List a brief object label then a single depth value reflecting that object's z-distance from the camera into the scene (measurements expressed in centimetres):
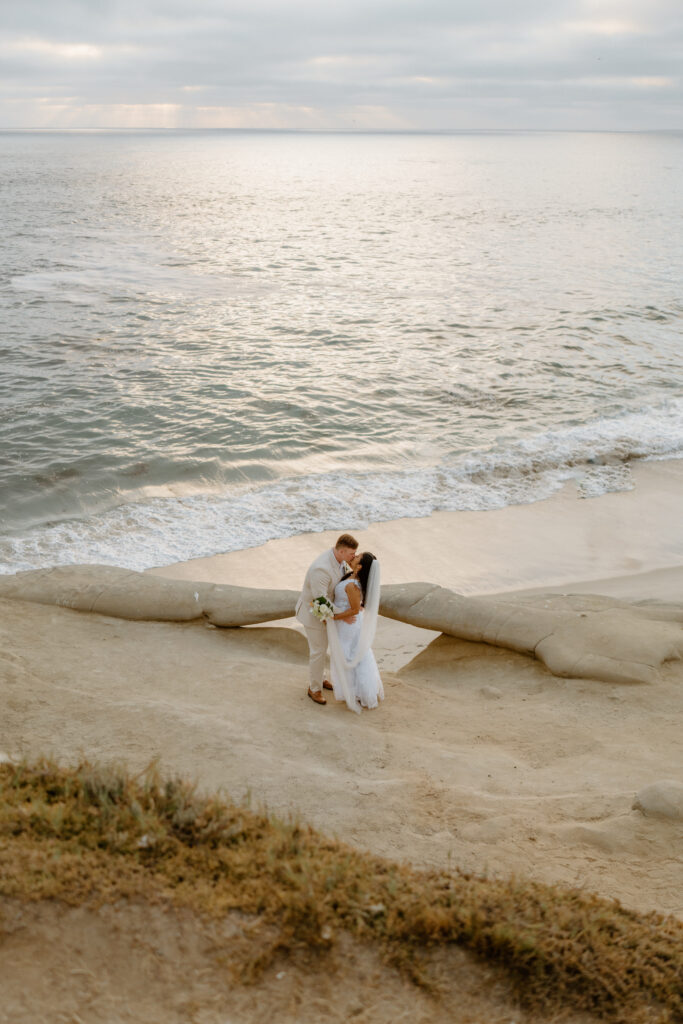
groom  700
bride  713
